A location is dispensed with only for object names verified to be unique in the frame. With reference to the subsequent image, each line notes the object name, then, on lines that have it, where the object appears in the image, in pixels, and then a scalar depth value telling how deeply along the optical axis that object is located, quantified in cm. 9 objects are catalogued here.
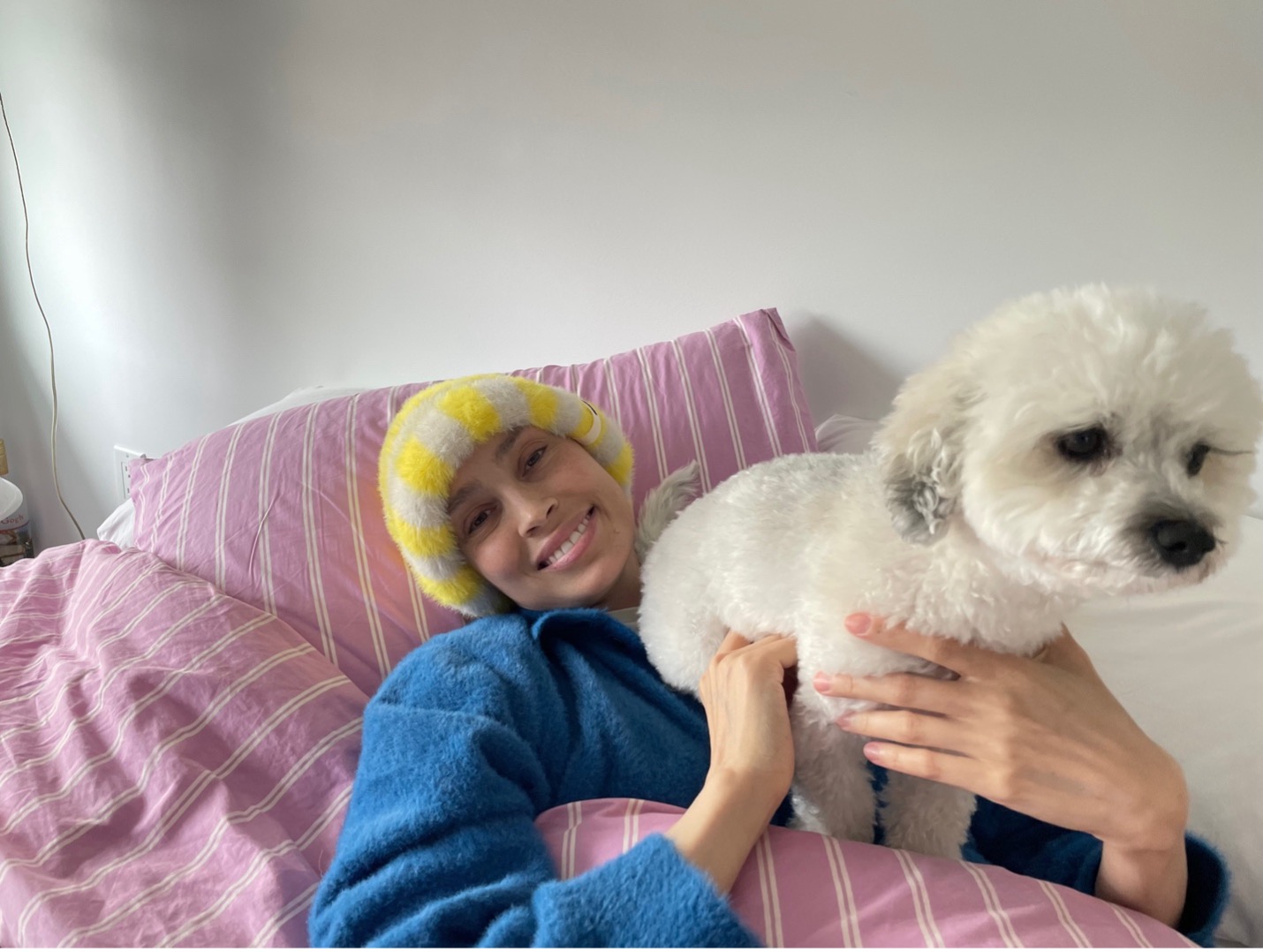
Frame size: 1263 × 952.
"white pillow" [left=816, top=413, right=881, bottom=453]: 128
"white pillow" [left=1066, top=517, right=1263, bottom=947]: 76
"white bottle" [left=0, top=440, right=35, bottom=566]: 228
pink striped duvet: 70
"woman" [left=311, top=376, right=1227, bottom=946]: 60
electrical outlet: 224
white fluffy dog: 52
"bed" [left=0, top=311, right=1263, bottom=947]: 65
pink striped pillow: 109
